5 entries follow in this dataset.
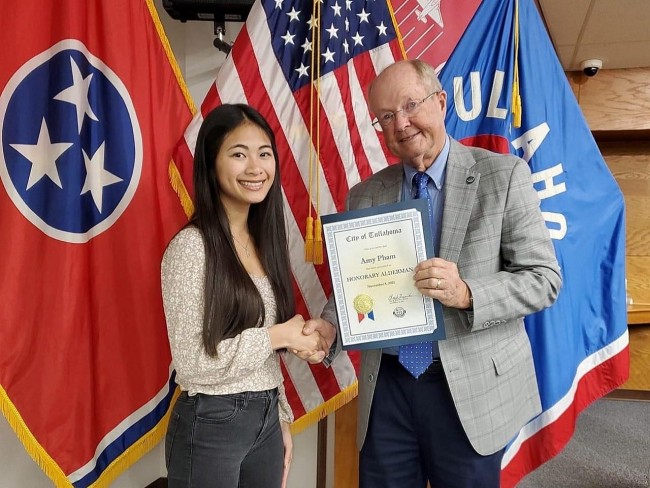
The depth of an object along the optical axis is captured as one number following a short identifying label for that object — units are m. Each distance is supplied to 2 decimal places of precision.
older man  1.04
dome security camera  3.03
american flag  1.65
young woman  1.03
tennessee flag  1.39
